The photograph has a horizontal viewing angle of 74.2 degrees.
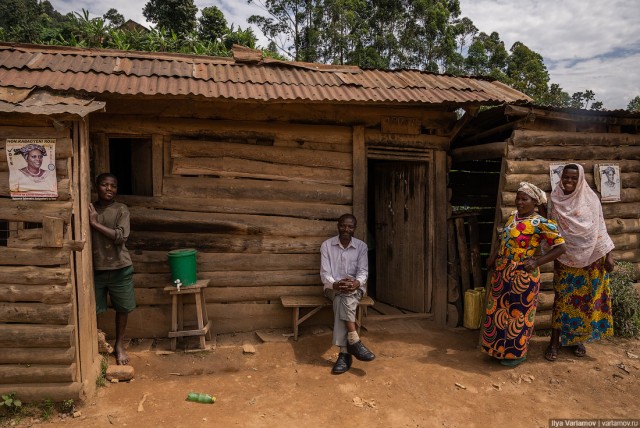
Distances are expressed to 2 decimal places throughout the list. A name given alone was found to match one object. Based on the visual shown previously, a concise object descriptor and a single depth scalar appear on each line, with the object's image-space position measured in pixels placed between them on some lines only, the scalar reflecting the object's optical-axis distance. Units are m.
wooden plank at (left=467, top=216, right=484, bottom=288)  6.14
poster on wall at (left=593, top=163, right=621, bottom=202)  5.34
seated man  4.54
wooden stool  4.65
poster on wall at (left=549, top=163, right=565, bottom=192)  5.13
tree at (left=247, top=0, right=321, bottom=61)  23.33
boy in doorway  4.08
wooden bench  5.11
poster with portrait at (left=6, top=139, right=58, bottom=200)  3.47
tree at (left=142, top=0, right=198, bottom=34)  18.33
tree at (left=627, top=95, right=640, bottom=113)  18.33
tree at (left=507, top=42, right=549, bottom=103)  19.91
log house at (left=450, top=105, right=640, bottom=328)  5.01
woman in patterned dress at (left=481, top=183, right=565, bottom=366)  4.24
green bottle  3.76
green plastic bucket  4.61
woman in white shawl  4.45
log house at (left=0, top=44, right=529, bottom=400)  4.57
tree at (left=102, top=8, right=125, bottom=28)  28.02
